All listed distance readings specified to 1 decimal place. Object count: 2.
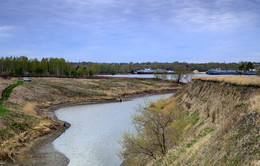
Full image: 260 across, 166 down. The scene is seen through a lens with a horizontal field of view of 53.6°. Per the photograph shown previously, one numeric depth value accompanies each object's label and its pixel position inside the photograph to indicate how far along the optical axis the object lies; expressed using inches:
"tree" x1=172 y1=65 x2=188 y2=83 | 5792.3
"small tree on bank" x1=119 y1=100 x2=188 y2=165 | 936.9
